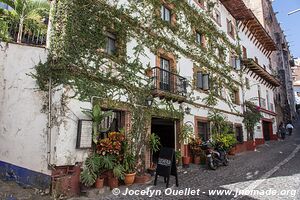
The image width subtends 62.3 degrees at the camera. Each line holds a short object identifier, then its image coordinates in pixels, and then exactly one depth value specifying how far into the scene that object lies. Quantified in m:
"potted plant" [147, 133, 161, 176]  9.54
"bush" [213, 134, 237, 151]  11.95
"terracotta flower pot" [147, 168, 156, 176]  9.50
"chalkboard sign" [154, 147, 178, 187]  7.82
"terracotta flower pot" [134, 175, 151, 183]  8.37
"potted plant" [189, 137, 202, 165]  11.98
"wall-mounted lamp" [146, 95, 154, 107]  9.96
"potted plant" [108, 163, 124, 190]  7.55
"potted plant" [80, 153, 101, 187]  6.95
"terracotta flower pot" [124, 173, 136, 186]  8.00
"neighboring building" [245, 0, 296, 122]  29.83
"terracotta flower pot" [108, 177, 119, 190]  7.55
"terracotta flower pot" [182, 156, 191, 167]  11.15
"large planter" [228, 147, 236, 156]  14.90
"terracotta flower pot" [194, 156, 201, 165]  11.98
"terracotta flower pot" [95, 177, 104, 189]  7.18
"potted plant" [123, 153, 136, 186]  8.02
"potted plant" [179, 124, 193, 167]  11.23
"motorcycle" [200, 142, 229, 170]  10.61
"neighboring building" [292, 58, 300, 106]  57.73
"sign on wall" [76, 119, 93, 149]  7.29
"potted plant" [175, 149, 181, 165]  10.76
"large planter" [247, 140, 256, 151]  17.94
